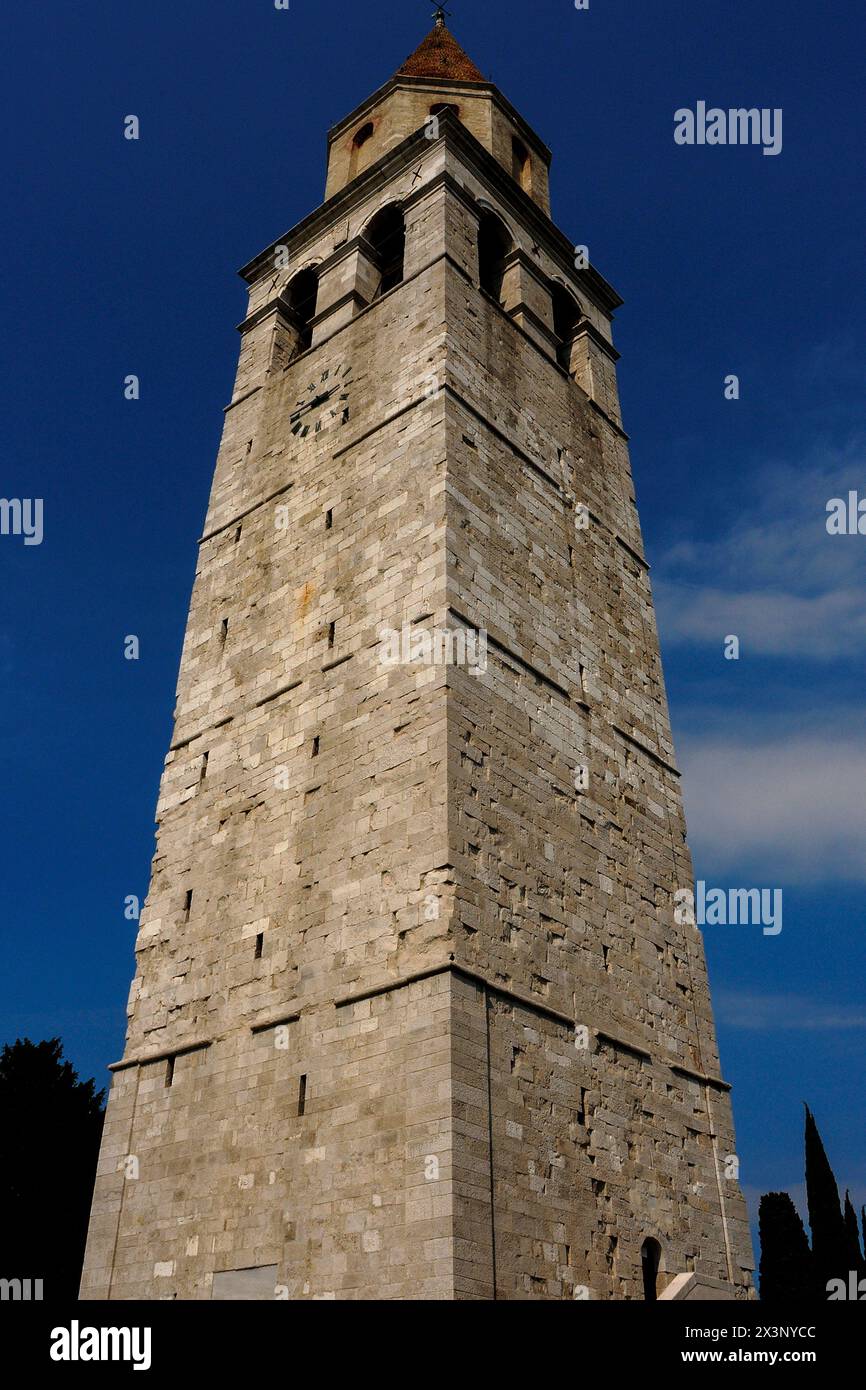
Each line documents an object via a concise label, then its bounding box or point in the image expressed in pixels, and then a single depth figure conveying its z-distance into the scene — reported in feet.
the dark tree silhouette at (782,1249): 88.02
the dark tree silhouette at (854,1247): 83.61
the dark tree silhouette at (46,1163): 66.23
